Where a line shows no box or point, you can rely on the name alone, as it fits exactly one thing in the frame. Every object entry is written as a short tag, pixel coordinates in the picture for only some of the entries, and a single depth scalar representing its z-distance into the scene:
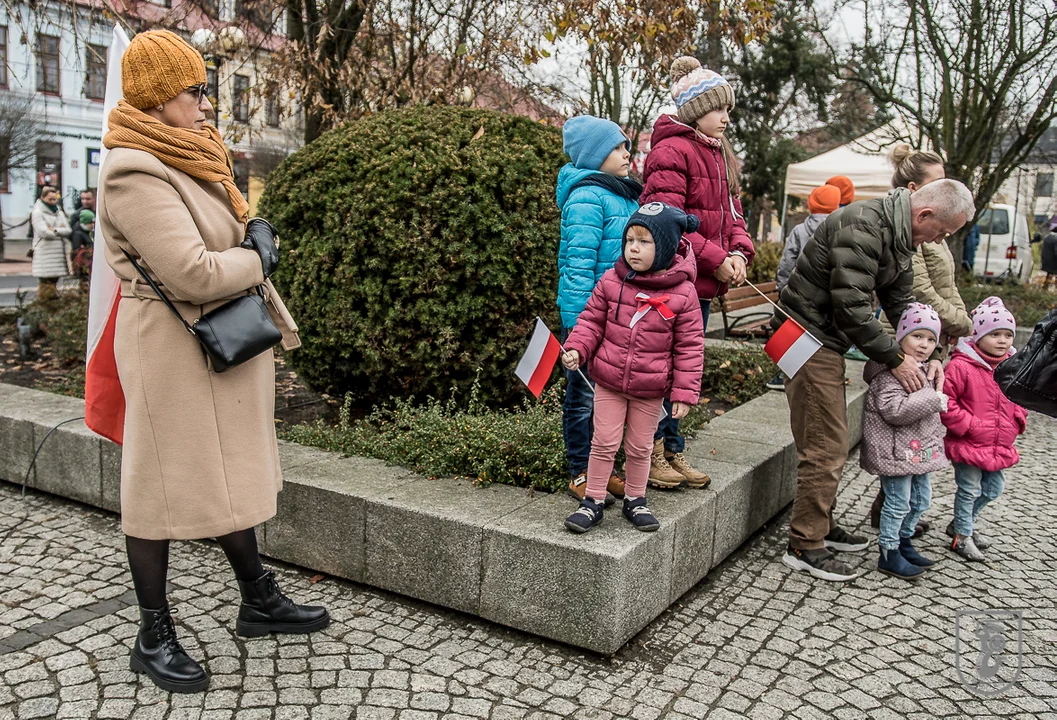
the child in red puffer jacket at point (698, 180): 4.21
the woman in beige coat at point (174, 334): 2.94
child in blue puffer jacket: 4.01
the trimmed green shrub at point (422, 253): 5.16
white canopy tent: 15.47
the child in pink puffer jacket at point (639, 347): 3.67
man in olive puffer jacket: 4.05
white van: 22.92
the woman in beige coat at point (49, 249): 12.96
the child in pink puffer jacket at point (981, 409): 4.47
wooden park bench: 8.84
